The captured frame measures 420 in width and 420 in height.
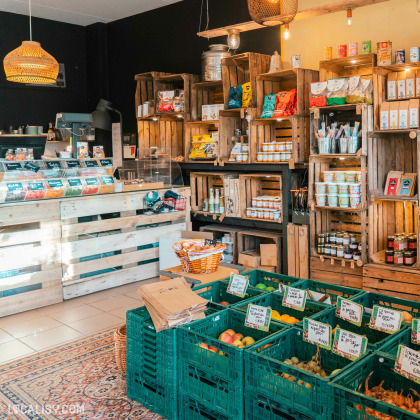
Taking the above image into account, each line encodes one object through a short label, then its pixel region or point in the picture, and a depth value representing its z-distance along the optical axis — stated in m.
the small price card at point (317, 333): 2.42
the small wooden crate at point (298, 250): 5.52
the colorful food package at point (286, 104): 5.67
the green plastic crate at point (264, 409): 2.21
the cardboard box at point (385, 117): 4.84
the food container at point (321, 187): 5.35
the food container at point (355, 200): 5.10
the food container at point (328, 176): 5.32
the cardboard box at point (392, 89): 4.93
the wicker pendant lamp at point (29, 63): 5.43
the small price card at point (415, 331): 2.41
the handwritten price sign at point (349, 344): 2.28
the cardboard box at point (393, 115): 4.77
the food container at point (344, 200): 5.18
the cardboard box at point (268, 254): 5.88
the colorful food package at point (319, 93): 5.20
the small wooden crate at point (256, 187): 6.21
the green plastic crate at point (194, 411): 2.54
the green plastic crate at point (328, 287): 3.14
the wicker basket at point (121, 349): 3.36
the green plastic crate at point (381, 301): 2.88
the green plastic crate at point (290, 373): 2.11
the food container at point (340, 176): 5.22
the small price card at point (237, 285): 3.24
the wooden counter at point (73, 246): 4.86
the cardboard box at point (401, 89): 4.86
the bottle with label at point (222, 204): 6.51
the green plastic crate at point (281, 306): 2.96
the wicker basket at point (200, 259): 3.63
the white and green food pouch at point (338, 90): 5.09
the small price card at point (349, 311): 2.68
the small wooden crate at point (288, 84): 5.57
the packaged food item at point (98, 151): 7.00
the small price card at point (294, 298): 2.94
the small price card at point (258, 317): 2.67
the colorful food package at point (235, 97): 6.15
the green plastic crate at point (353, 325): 2.68
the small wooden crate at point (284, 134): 5.59
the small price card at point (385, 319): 2.54
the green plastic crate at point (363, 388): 1.89
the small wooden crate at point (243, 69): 6.00
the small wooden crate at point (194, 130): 6.73
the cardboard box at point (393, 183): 4.95
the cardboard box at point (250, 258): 6.05
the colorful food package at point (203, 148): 6.47
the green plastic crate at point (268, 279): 3.54
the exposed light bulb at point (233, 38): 5.70
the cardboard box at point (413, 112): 4.64
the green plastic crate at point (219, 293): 3.31
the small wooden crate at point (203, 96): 6.81
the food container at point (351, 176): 5.16
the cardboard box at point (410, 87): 4.80
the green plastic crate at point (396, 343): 2.36
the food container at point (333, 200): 5.27
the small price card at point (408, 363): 2.05
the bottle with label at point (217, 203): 6.55
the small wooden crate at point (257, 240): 5.93
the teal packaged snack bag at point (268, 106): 5.85
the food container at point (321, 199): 5.34
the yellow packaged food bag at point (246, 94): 6.04
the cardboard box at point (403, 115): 4.71
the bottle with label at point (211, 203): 6.60
